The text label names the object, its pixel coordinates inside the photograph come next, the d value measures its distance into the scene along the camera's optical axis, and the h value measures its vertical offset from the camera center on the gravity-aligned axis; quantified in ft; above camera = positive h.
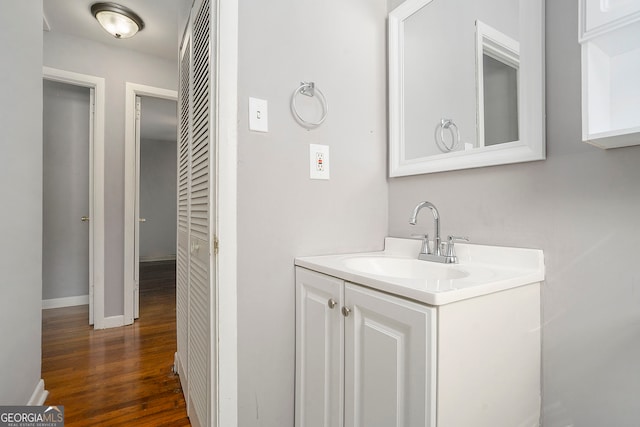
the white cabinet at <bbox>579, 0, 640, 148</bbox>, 2.41 +1.17
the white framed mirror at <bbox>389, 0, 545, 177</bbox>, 3.28 +1.66
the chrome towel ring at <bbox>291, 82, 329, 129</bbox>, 4.04 +1.52
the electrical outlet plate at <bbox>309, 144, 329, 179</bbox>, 4.20 +0.72
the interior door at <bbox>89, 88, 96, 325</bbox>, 9.13 +0.43
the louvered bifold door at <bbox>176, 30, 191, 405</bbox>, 5.38 -0.08
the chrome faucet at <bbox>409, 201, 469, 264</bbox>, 3.78 -0.41
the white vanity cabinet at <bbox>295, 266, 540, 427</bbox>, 2.32 -1.26
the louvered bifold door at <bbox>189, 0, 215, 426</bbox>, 3.72 -0.19
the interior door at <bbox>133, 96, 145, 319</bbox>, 9.59 -0.72
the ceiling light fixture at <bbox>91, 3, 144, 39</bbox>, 7.59 +4.89
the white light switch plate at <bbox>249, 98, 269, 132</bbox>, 3.76 +1.21
